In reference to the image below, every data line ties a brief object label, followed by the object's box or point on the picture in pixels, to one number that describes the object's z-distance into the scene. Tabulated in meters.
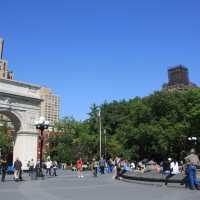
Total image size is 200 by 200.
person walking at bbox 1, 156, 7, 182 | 16.26
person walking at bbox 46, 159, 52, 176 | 22.37
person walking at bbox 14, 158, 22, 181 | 16.54
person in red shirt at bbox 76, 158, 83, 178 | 19.71
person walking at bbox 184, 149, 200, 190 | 10.61
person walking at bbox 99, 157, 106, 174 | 24.57
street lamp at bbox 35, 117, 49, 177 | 19.08
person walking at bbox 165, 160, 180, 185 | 13.22
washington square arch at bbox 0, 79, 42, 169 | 26.32
